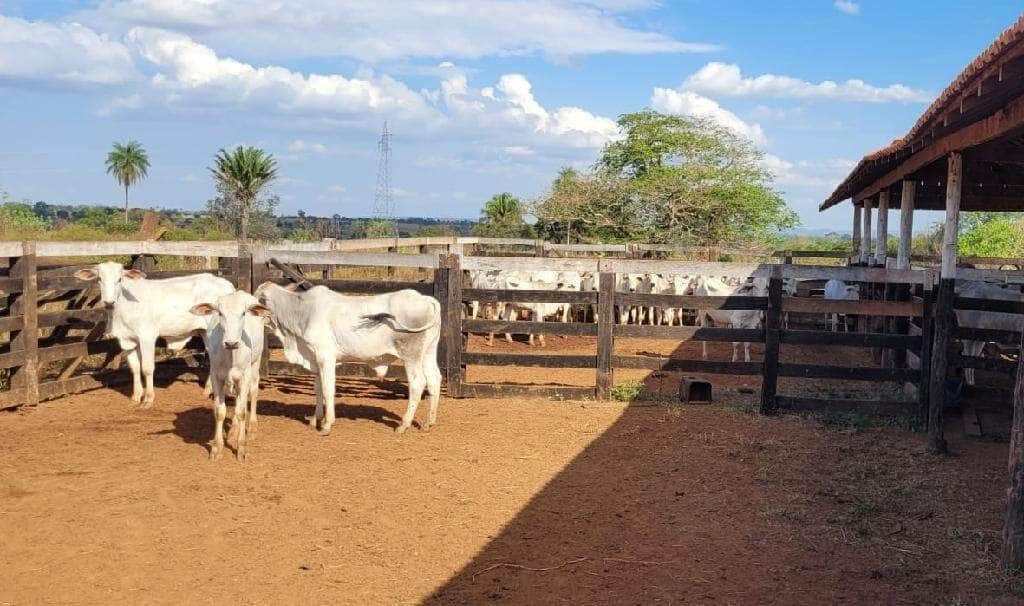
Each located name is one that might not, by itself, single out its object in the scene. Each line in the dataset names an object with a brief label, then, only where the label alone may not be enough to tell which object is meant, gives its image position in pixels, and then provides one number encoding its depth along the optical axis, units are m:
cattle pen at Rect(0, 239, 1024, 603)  9.51
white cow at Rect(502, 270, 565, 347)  16.02
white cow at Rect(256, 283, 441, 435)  8.78
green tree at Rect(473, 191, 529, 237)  38.09
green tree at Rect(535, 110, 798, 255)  31.23
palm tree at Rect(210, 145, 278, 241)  41.28
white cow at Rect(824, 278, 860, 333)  16.20
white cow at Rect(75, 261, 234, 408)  9.77
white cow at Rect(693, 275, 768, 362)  14.20
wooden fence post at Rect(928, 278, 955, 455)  8.43
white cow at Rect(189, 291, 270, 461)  7.50
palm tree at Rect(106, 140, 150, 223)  73.88
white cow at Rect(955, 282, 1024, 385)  11.41
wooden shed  5.75
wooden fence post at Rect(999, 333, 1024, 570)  5.54
